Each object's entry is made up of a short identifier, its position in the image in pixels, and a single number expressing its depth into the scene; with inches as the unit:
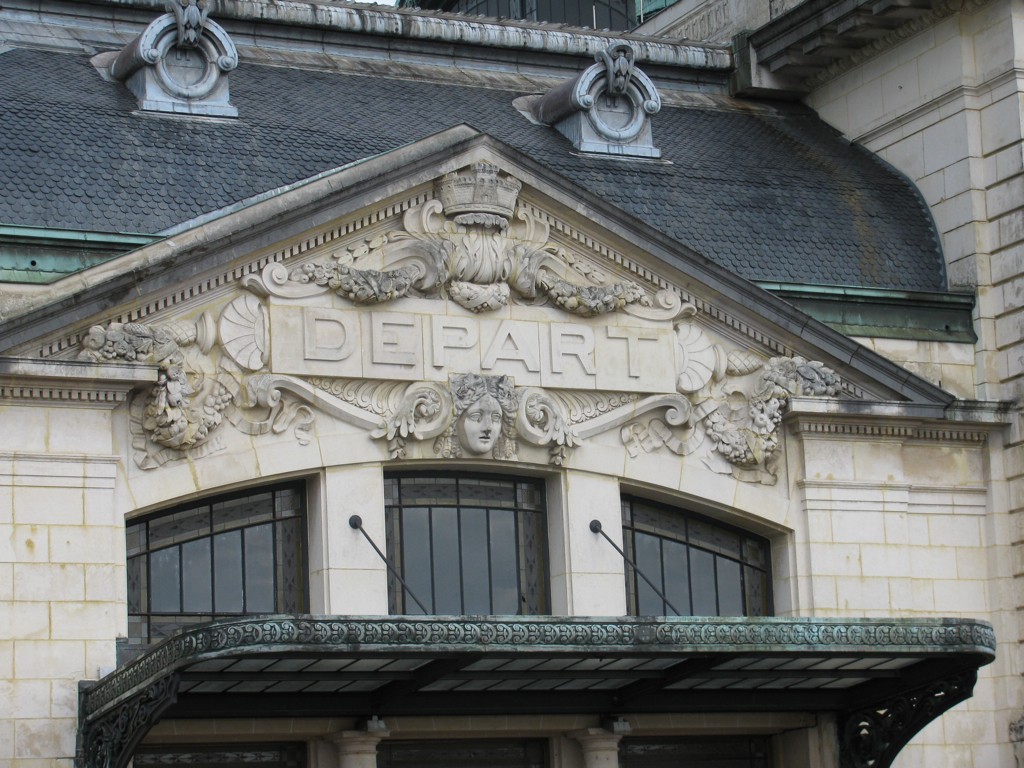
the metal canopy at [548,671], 906.1
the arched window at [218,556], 1029.8
